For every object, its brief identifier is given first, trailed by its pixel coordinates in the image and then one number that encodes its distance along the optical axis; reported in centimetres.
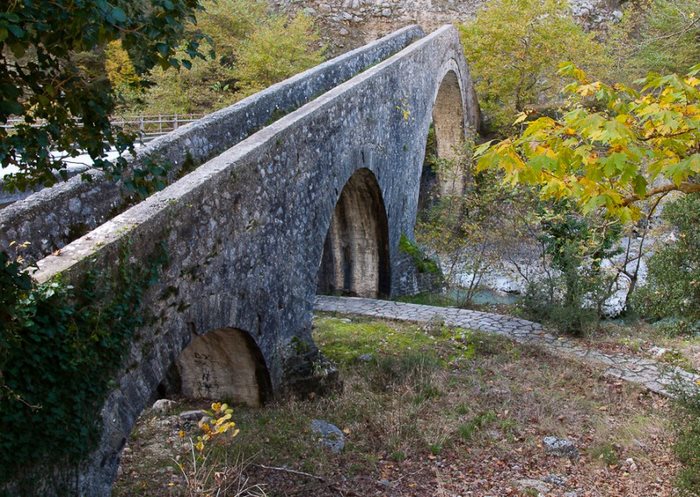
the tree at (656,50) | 2070
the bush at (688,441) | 550
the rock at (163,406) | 669
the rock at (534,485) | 592
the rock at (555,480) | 609
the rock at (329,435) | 628
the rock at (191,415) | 643
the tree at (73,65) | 275
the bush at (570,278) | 1072
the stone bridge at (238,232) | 450
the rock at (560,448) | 666
